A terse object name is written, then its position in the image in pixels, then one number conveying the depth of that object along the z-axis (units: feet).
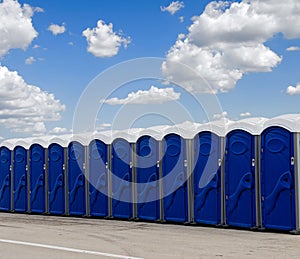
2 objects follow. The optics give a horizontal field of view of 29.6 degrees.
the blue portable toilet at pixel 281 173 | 37.96
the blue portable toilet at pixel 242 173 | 40.32
